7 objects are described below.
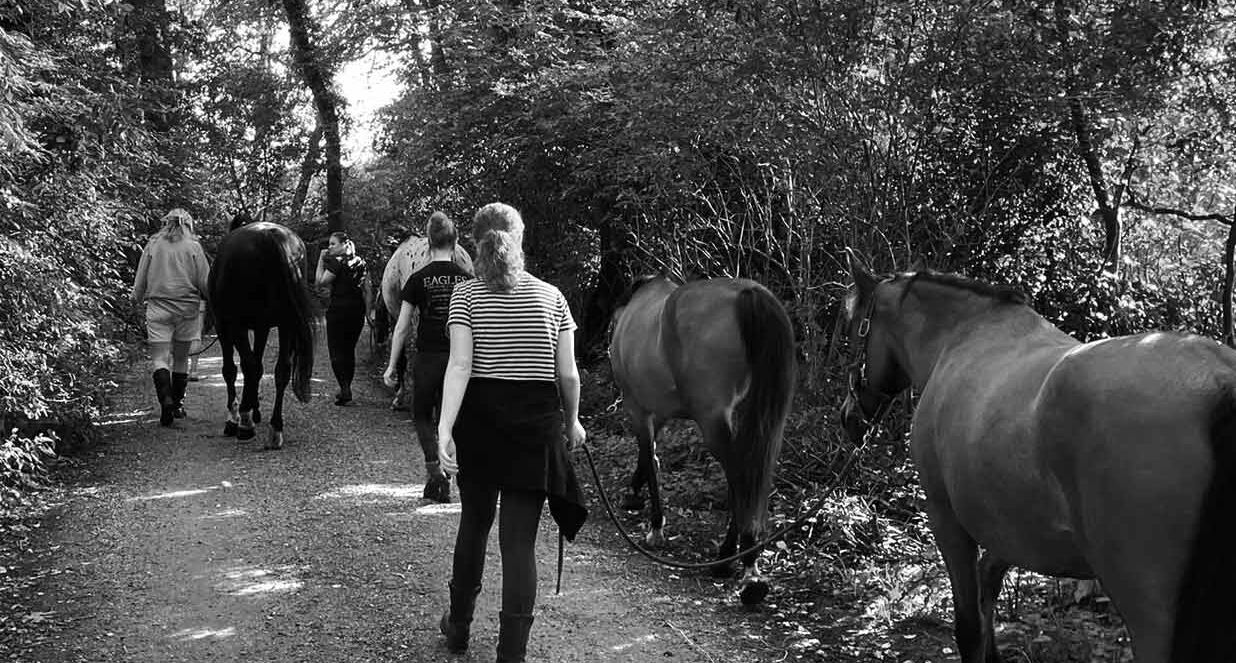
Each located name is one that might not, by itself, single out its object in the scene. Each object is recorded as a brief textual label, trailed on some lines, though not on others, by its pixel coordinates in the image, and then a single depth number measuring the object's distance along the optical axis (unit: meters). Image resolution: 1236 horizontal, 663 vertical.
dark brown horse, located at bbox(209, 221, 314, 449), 9.70
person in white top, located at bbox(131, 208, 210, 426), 10.09
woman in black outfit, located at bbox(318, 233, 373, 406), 11.73
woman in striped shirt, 4.44
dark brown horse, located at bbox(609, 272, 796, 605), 6.07
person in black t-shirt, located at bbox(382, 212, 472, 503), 7.32
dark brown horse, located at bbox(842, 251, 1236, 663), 2.89
